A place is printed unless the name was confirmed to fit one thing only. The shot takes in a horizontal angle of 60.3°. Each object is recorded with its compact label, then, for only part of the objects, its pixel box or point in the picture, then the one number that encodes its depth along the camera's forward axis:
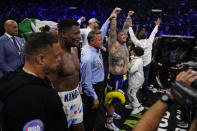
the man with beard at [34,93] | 0.95
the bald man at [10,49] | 2.94
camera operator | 0.76
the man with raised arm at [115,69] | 2.76
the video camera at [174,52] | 1.09
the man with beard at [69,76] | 1.78
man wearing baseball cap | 4.38
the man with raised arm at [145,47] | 3.85
